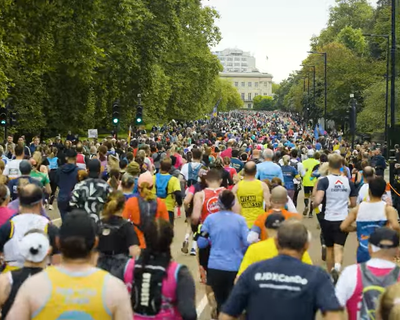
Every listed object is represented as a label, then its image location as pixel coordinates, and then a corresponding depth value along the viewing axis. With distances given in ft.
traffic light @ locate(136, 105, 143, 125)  106.32
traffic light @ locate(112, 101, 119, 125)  100.51
